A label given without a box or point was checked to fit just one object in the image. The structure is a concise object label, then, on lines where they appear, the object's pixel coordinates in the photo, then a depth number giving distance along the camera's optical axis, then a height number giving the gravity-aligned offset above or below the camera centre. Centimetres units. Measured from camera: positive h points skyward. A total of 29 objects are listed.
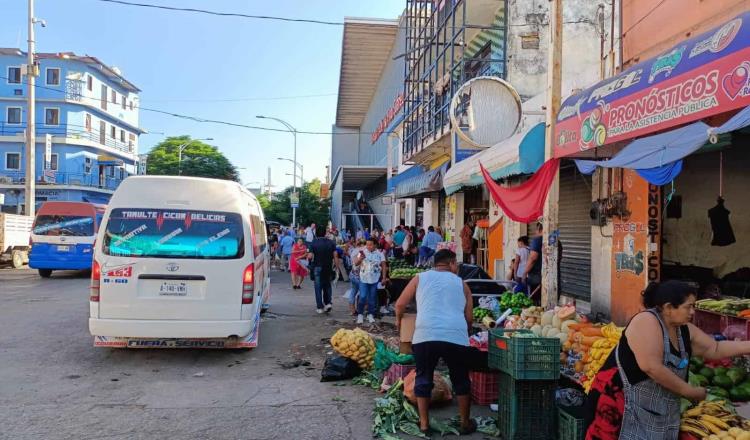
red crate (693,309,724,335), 620 -107
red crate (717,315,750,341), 569 -104
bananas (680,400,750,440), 352 -128
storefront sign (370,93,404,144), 2578 +547
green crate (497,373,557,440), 464 -154
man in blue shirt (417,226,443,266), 1548 -62
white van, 690 -64
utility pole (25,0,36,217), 2436 +305
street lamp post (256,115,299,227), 3745 +539
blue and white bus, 1719 -61
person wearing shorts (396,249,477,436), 482 -99
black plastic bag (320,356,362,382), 654 -174
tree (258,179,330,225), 4987 +107
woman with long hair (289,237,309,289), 1591 -123
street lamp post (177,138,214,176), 5450 +642
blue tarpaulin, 436 +69
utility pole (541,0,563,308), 783 +43
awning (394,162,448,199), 1693 +128
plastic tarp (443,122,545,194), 873 +112
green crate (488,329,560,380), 459 -110
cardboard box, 671 -127
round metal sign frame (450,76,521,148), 990 +201
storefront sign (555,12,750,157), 490 +140
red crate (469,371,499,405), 572 -167
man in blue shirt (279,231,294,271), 2138 -92
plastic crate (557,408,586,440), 430 -157
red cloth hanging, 761 +41
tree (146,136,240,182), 5569 +599
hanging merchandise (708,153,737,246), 854 +2
